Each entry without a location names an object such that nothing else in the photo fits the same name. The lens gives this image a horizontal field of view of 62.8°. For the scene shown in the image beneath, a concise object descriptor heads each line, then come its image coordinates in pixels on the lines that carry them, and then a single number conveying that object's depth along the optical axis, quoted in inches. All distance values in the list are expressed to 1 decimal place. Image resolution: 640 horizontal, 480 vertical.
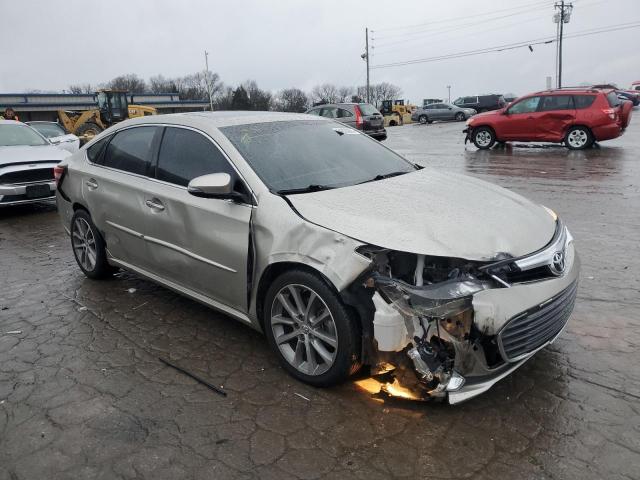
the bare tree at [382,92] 4291.1
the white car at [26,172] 345.1
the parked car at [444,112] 1550.2
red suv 558.3
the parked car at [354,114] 817.5
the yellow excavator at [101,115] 1143.6
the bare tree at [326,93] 4141.0
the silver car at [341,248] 109.0
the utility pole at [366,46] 2408.7
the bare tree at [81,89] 3628.4
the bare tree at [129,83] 3500.0
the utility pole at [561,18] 2033.7
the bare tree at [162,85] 3812.0
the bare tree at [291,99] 3416.8
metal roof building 2253.9
